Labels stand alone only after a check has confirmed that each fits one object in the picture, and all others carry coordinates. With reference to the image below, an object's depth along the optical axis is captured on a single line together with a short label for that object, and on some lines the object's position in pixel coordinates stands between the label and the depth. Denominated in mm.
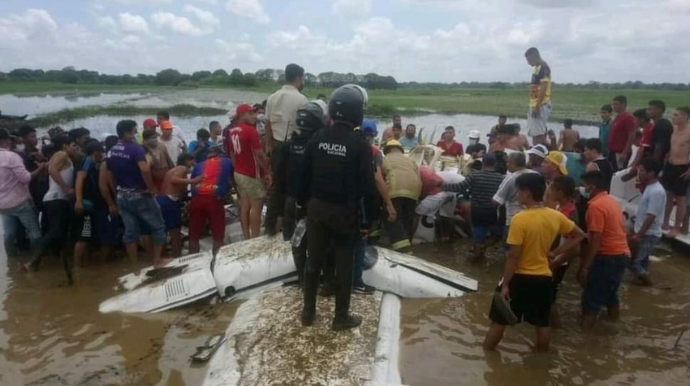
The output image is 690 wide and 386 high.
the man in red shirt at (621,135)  9727
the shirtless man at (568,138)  12094
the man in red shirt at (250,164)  7344
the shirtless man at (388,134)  10602
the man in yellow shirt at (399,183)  7617
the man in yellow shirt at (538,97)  9953
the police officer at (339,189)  4273
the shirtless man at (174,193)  7648
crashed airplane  4109
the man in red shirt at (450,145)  11961
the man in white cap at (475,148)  9812
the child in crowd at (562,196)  5281
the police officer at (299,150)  5207
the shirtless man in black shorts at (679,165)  8047
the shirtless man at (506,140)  8855
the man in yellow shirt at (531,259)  4594
